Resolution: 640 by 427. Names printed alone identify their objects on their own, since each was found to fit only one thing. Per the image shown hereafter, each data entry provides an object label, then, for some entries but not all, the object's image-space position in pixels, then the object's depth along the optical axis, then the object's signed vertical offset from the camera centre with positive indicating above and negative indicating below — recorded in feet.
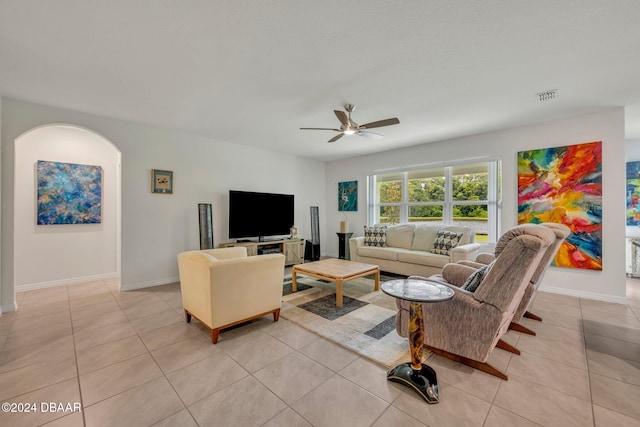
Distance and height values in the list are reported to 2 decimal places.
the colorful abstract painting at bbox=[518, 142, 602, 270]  12.16 +0.71
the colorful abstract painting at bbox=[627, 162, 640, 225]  16.33 +1.01
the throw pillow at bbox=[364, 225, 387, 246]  17.51 -1.73
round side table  5.69 -3.05
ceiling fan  10.39 +3.51
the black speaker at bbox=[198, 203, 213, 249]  14.89 -0.82
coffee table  11.13 -2.75
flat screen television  16.66 -0.19
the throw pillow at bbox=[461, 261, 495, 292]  6.80 -1.82
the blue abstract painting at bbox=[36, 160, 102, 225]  13.87 +1.05
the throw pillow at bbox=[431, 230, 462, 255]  14.42 -1.74
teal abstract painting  21.88 +1.24
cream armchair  8.02 -2.50
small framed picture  14.33 +1.67
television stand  16.42 -2.42
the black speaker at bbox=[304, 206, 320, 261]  20.48 -2.42
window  15.49 +0.92
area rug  7.78 -4.02
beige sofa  13.88 -2.38
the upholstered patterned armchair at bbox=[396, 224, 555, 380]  5.84 -2.39
